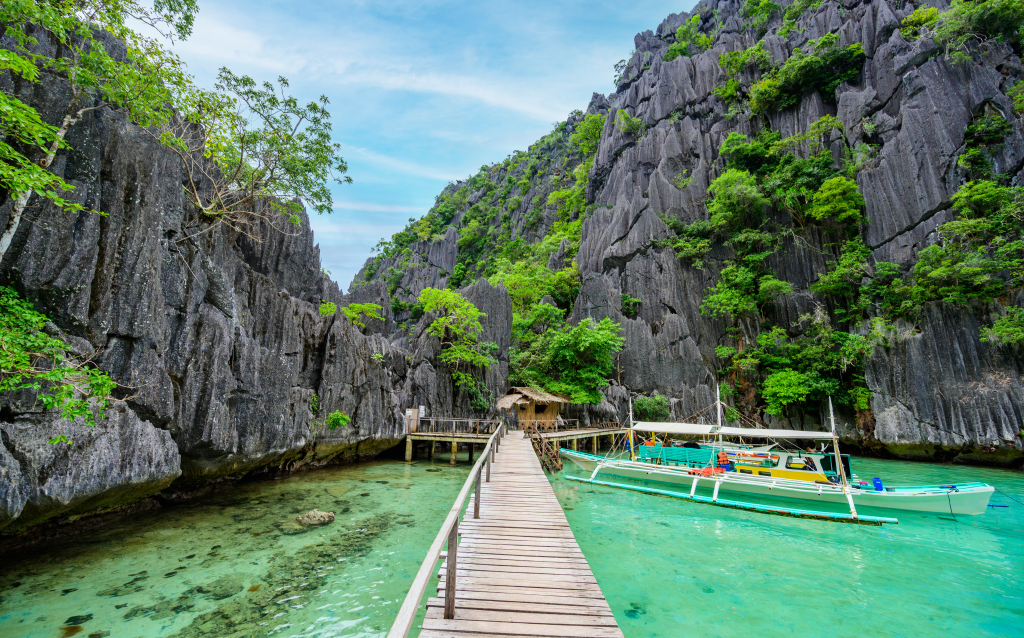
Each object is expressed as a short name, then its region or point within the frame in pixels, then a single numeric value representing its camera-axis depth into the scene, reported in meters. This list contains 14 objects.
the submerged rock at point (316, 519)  9.64
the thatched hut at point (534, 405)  22.31
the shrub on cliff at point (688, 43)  40.81
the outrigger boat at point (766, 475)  11.37
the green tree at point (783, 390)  23.02
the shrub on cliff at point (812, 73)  29.81
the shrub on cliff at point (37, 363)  4.95
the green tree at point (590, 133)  46.59
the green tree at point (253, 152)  10.66
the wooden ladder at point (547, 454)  17.42
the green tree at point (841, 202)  25.05
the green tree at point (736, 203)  28.83
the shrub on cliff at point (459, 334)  23.59
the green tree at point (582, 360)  24.98
